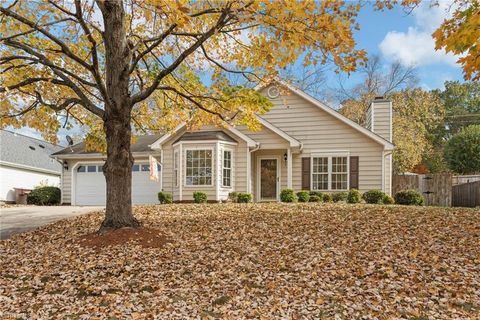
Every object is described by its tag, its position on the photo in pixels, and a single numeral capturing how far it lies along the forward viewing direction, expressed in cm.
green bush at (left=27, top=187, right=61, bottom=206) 1892
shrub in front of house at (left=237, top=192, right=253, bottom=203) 1519
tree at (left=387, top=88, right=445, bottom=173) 2522
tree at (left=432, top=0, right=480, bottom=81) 425
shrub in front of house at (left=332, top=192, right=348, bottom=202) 1522
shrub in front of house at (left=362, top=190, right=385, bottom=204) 1473
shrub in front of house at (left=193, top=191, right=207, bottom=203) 1501
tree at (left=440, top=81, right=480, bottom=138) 3866
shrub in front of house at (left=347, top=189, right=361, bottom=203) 1484
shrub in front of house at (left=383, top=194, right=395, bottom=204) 1475
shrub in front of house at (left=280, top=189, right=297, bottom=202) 1487
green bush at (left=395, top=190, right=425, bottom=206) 1447
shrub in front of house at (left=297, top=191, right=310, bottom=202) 1522
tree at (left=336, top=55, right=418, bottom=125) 3175
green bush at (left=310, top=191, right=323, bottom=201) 1545
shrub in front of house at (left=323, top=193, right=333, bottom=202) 1527
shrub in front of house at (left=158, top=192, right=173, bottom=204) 1559
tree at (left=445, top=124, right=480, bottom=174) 2408
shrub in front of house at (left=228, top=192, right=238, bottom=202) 1565
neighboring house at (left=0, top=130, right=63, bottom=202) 2197
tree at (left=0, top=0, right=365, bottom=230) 641
